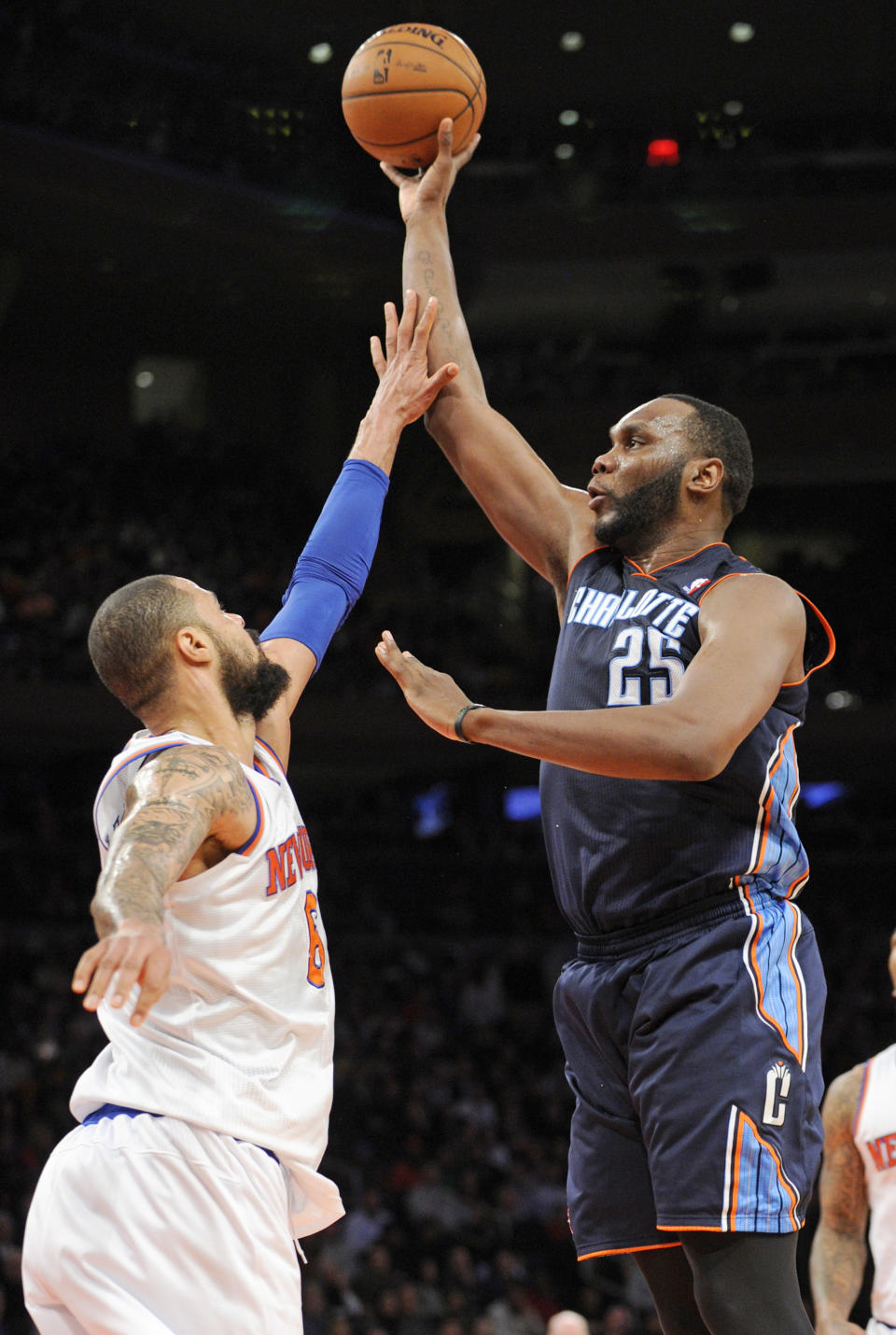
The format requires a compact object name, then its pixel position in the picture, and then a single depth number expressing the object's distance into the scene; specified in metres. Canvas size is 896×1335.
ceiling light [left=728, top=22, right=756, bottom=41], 17.92
